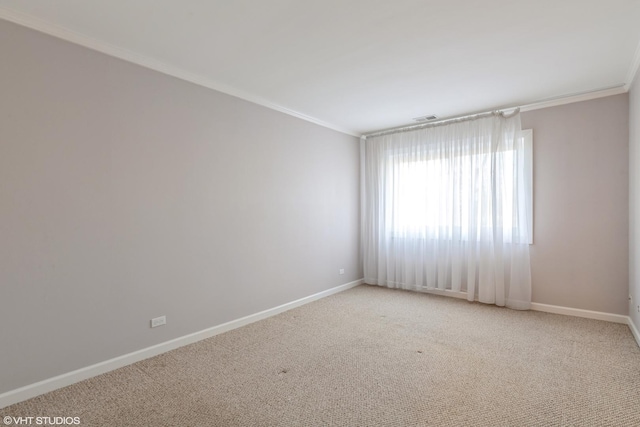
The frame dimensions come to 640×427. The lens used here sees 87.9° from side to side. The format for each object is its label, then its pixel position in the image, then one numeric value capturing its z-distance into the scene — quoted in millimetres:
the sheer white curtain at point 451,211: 4340
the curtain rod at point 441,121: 4410
